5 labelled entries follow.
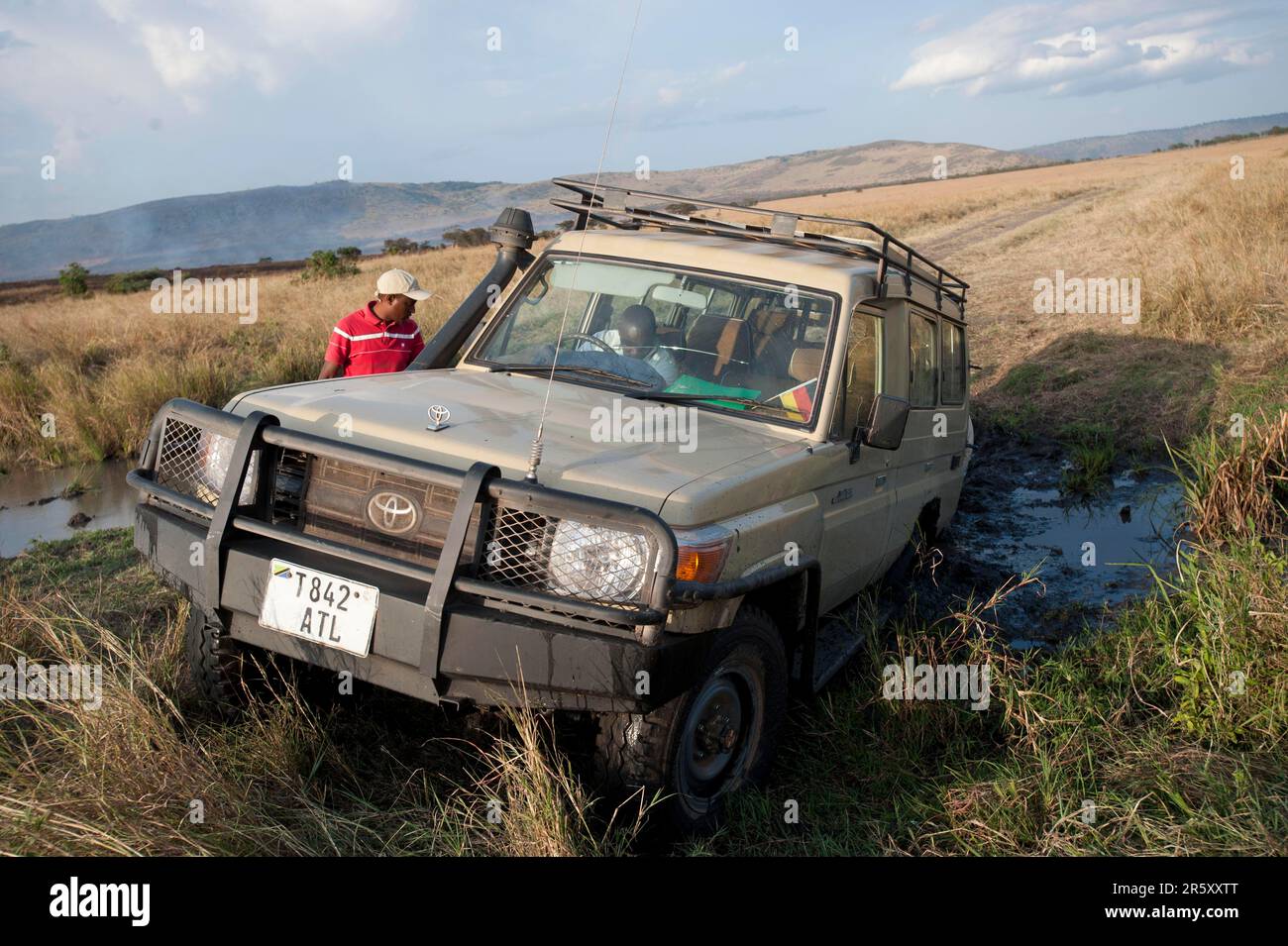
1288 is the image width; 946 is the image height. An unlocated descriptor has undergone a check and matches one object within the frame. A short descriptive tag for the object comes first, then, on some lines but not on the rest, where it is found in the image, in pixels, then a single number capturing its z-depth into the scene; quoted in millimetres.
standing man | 6559
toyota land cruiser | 3033
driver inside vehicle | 4477
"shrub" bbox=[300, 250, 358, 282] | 27156
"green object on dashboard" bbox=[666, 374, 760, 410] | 4301
